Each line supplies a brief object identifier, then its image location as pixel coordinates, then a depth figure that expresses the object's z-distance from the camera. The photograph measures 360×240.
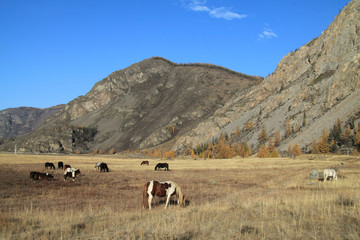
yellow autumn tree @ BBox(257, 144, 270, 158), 104.55
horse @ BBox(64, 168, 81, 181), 30.14
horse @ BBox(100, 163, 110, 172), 41.19
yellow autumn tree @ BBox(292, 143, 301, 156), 96.44
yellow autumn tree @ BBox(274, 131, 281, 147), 122.29
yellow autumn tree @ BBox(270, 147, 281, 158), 101.06
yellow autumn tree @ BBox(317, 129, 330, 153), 92.88
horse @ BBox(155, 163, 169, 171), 46.88
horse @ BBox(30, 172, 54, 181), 27.93
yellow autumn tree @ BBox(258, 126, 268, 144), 132.93
